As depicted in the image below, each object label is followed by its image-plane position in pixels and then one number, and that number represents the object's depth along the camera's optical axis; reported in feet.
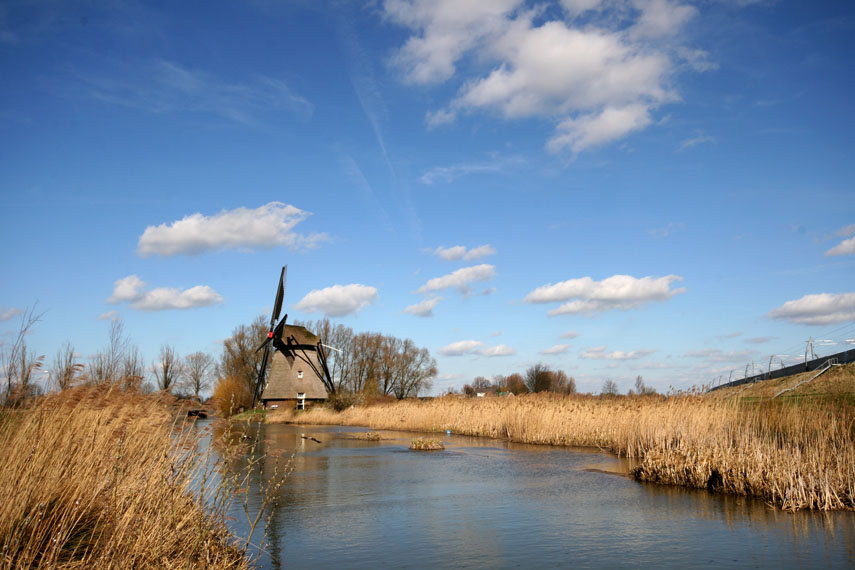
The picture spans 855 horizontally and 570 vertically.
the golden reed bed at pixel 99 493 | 14.30
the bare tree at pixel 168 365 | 117.62
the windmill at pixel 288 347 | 146.51
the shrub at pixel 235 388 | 157.99
